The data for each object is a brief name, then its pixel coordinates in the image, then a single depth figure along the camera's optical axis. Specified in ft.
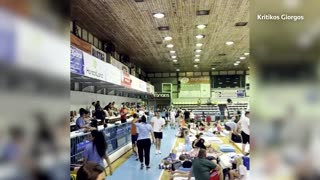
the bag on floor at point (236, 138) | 37.94
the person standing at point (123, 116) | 36.99
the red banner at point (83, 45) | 23.39
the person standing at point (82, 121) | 23.04
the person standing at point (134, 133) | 31.09
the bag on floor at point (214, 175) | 17.25
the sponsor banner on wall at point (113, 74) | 30.30
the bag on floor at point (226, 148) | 33.27
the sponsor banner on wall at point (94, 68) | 23.15
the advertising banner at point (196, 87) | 93.91
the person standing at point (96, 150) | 15.60
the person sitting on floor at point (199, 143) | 22.33
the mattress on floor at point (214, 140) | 42.16
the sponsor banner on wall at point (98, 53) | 31.63
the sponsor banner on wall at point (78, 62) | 19.34
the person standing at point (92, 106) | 39.71
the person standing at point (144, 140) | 25.98
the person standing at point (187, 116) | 64.06
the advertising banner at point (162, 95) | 88.79
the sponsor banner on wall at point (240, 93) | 90.81
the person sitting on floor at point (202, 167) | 16.47
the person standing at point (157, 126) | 32.27
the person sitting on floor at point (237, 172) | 16.60
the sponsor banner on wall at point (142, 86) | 53.87
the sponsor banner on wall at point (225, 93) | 93.27
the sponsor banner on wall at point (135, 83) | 45.32
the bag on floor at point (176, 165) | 23.34
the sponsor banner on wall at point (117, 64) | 41.19
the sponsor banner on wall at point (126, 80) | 38.42
